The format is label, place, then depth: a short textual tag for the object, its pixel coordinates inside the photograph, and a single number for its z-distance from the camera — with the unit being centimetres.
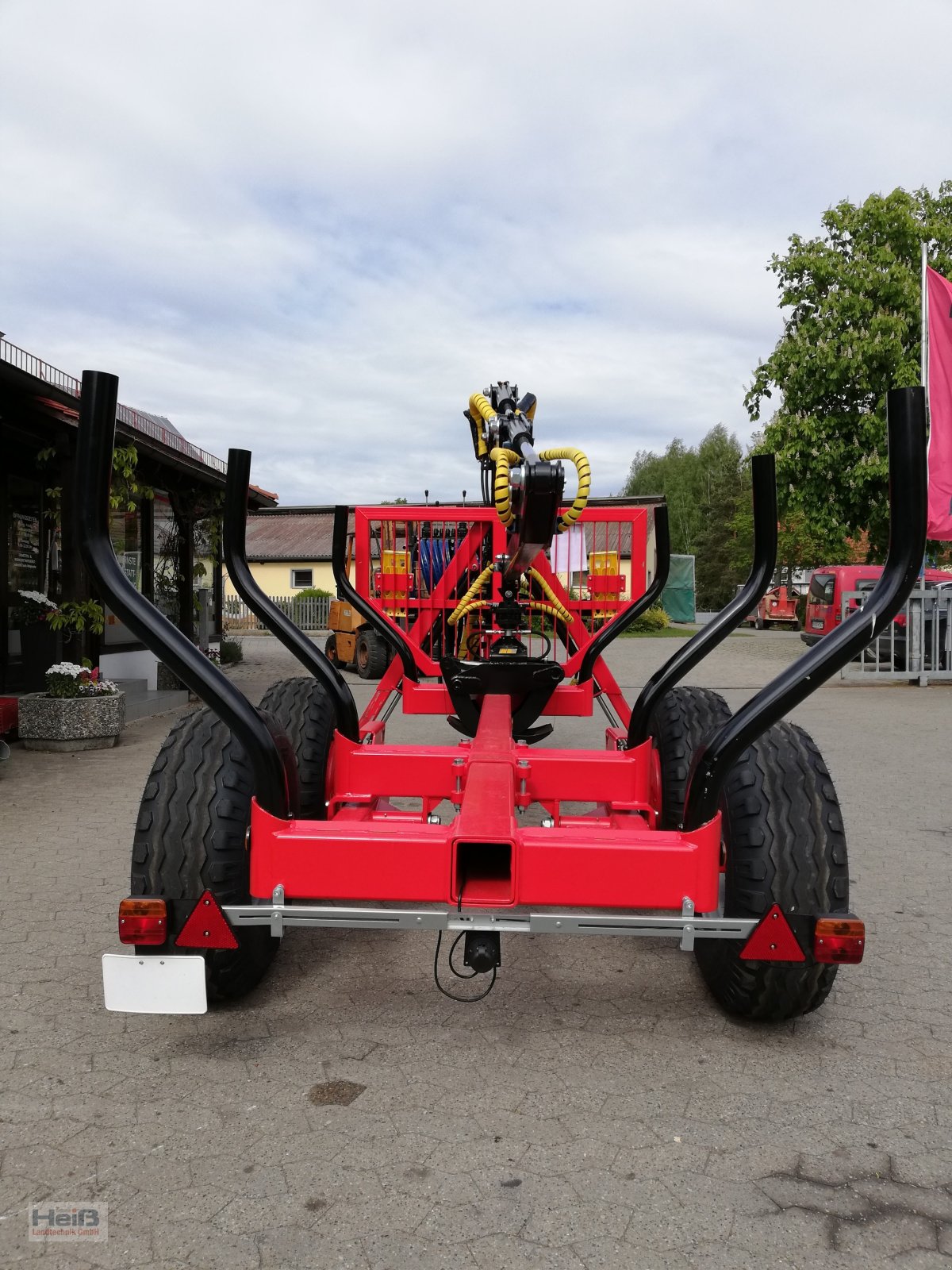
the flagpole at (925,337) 1178
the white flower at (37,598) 898
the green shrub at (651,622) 3056
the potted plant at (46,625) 876
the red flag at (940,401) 1167
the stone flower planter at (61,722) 817
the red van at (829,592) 1630
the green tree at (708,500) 5678
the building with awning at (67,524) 882
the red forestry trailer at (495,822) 245
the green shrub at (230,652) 1781
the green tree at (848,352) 1672
